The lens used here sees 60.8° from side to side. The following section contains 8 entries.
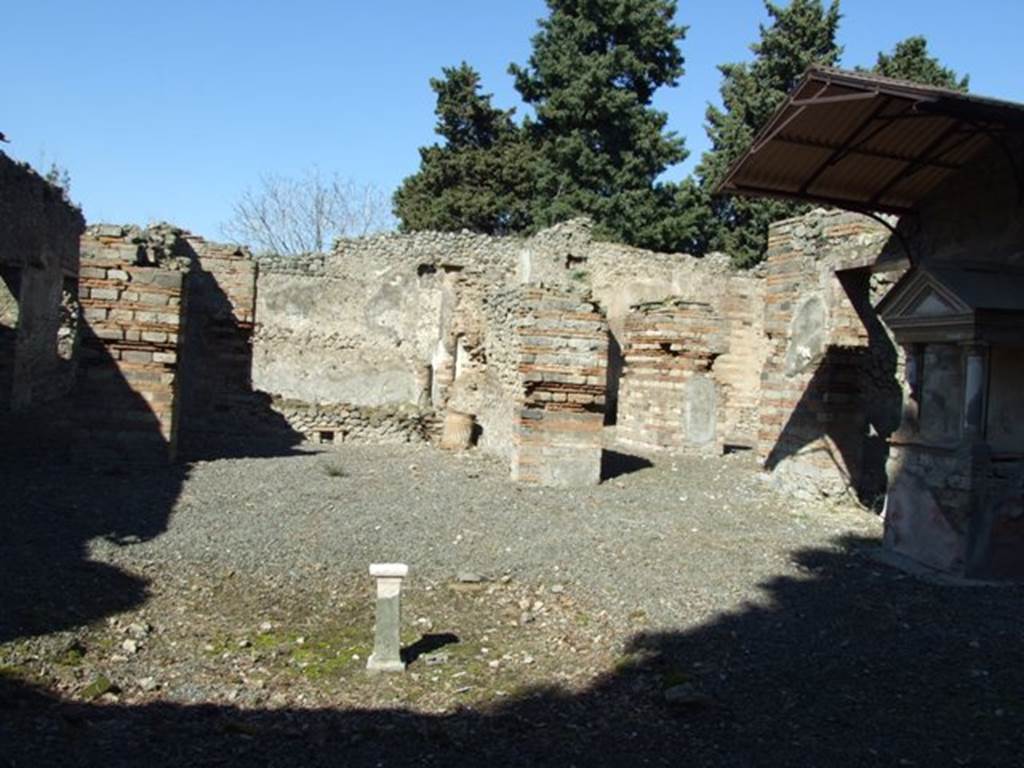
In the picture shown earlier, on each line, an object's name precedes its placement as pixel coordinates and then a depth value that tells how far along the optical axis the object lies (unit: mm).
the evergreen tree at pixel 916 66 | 26578
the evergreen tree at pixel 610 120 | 27984
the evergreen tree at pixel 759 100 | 27766
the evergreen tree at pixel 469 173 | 30766
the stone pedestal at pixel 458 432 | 13719
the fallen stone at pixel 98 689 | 4188
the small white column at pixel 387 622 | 4792
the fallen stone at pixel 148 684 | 4371
